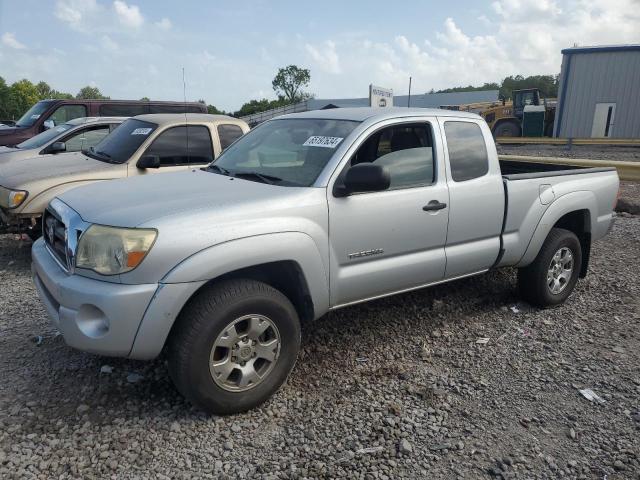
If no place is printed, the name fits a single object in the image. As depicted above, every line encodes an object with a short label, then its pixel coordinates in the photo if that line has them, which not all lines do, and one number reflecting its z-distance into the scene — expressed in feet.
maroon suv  34.68
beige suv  17.88
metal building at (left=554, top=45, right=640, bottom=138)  82.53
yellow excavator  83.20
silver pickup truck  8.76
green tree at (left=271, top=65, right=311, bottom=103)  275.80
